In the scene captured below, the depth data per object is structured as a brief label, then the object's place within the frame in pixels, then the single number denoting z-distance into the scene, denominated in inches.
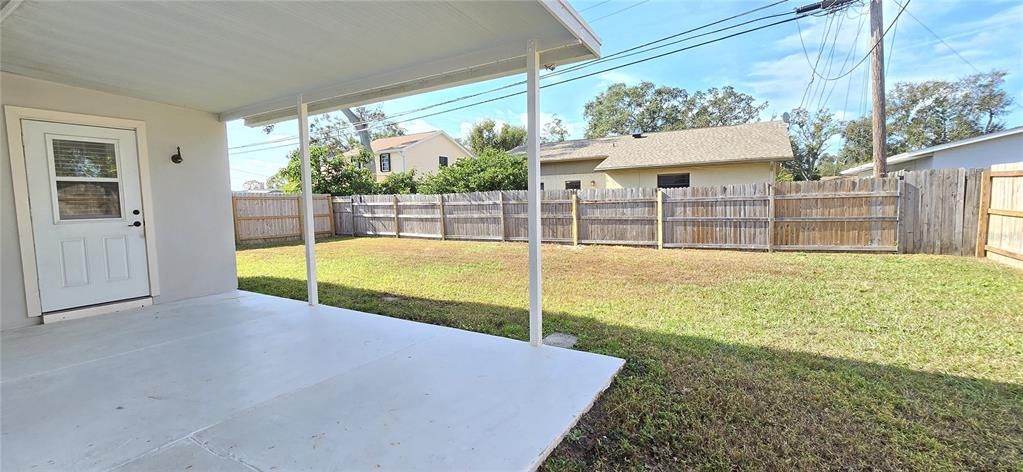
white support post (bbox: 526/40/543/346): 113.1
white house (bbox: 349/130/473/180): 858.1
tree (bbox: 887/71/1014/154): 844.6
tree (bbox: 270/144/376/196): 574.2
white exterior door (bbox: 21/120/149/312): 150.1
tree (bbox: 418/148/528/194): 524.4
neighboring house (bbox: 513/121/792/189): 494.3
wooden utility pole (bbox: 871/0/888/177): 307.2
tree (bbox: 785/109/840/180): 1032.2
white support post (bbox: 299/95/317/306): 168.7
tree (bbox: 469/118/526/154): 1064.8
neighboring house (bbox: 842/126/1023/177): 379.9
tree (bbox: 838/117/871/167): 1000.9
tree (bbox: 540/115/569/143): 1226.0
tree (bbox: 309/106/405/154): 1041.8
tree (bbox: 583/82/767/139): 1034.1
